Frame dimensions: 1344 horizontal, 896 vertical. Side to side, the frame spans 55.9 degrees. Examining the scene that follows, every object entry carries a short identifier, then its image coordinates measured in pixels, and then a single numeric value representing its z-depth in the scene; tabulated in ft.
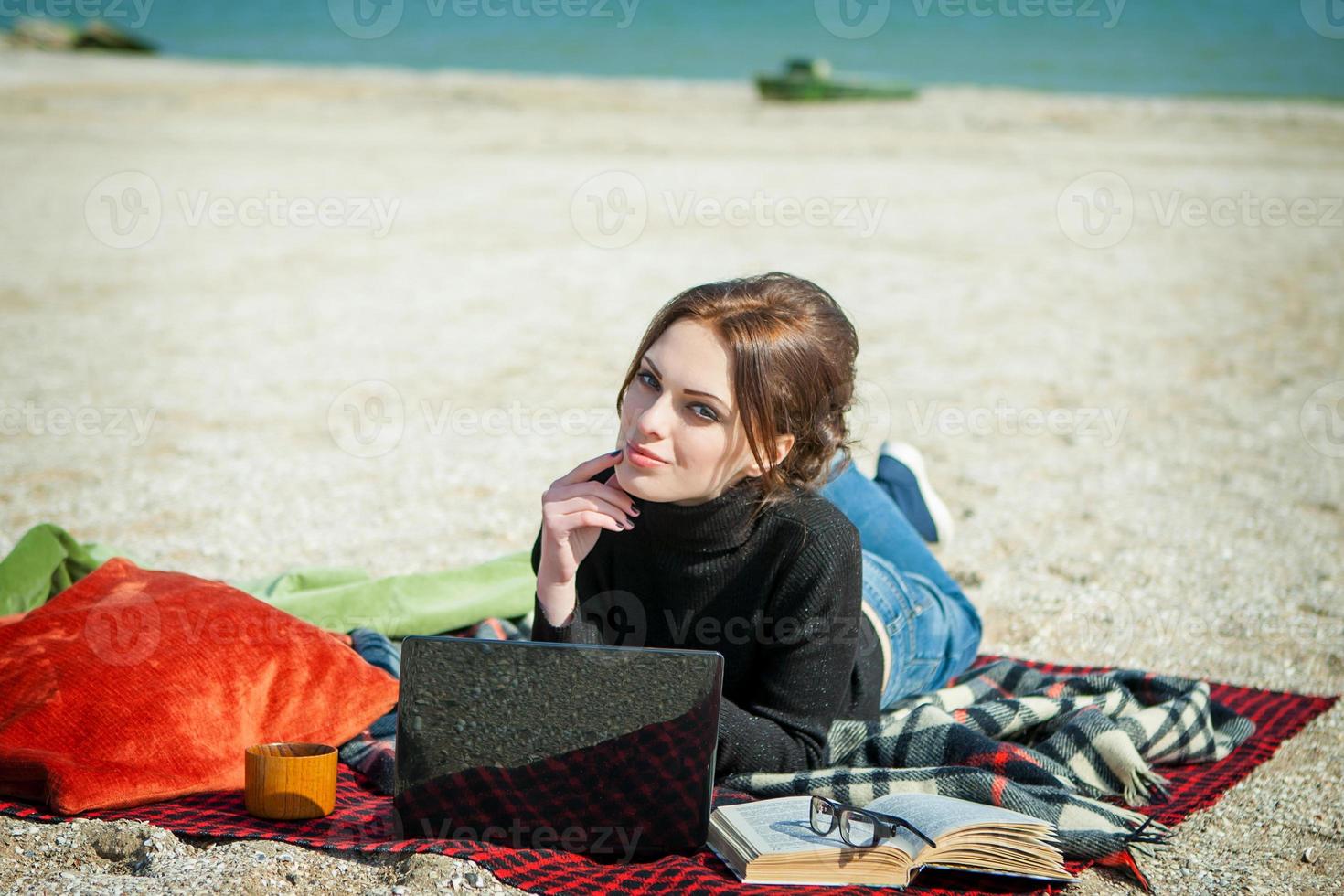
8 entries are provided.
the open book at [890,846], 8.54
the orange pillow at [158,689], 9.65
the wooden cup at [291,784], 9.21
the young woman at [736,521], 9.25
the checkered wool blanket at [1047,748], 9.70
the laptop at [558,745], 8.51
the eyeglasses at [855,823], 8.62
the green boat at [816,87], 105.19
